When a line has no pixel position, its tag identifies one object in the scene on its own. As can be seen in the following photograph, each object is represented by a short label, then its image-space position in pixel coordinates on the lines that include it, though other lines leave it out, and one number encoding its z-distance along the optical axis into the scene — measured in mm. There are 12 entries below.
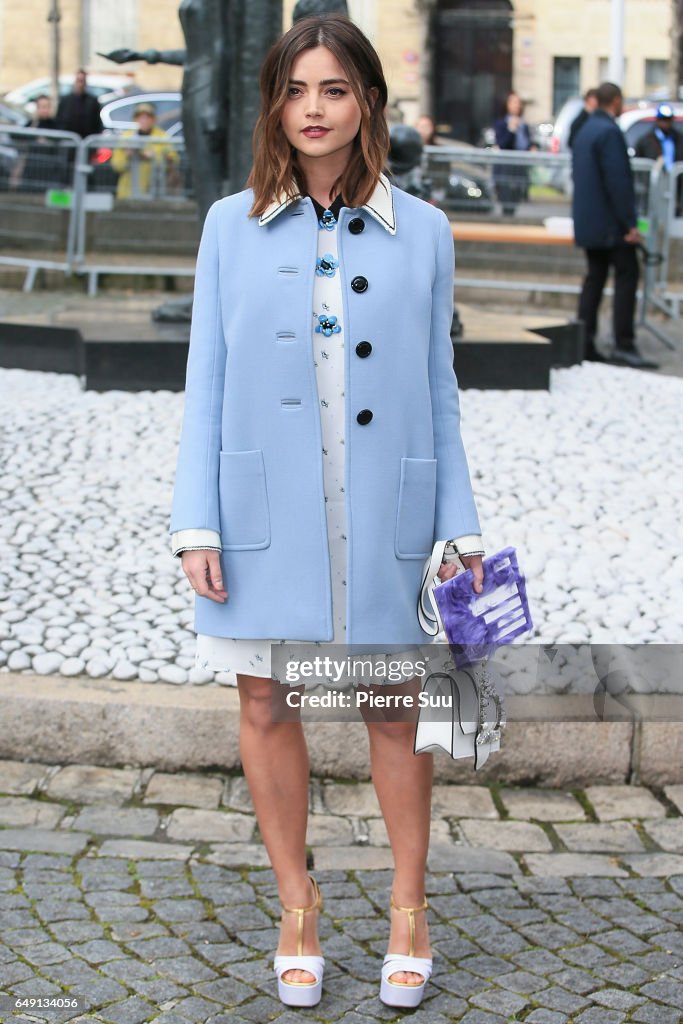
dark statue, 7898
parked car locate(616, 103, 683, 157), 22141
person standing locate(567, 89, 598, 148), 13508
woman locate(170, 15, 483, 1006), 3066
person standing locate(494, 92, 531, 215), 13797
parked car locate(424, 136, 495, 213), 13602
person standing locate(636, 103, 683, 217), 14539
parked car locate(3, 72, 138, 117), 27841
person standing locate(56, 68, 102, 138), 17484
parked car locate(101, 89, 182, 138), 23288
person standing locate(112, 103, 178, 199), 12914
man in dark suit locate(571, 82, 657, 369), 10141
